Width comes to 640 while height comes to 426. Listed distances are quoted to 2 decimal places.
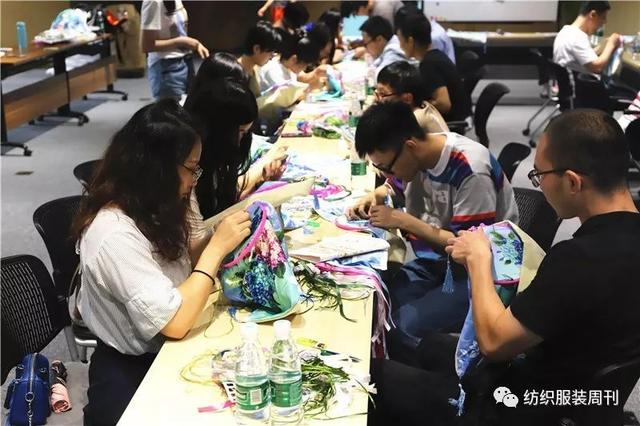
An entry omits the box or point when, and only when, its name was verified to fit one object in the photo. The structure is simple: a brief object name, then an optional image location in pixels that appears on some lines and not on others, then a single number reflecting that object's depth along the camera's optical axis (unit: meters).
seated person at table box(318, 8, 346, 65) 6.72
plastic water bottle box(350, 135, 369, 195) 3.21
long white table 1.54
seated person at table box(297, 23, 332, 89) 5.57
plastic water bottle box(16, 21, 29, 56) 6.94
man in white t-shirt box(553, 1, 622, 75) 6.46
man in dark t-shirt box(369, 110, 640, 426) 1.57
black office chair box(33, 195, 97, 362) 2.51
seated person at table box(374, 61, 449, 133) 3.80
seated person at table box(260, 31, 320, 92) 5.15
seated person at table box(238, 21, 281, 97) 4.67
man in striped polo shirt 2.54
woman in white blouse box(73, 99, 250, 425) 1.80
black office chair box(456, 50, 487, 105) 6.07
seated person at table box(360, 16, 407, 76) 6.15
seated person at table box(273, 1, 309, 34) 6.93
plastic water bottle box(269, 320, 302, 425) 1.51
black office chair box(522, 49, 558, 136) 7.19
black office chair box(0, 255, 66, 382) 2.04
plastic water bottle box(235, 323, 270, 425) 1.50
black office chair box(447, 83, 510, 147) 4.95
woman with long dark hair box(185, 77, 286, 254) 2.64
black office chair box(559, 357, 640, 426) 1.59
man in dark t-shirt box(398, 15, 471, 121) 4.83
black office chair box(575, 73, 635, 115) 5.50
